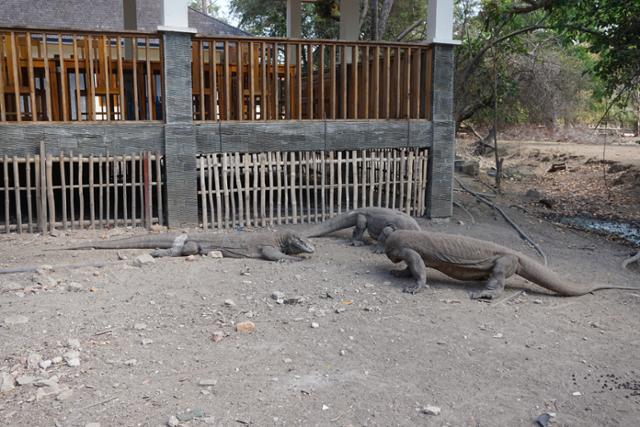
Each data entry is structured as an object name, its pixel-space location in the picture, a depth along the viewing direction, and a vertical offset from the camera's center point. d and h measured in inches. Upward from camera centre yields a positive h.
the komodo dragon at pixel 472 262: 267.0 -57.3
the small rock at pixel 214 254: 307.0 -61.8
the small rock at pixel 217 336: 200.4 -66.8
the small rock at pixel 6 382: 160.9 -66.2
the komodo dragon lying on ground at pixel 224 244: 308.5 -57.4
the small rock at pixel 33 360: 174.1 -65.2
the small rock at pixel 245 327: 209.6 -66.6
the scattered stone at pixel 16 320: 203.5 -62.8
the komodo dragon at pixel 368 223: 334.6 -52.5
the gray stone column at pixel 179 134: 351.3 -3.8
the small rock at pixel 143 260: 285.9 -60.9
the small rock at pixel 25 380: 164.2 -66.3
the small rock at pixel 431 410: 158.2 -71.2
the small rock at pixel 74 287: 243.4 -62.1
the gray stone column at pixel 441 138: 410.6 -6.7
